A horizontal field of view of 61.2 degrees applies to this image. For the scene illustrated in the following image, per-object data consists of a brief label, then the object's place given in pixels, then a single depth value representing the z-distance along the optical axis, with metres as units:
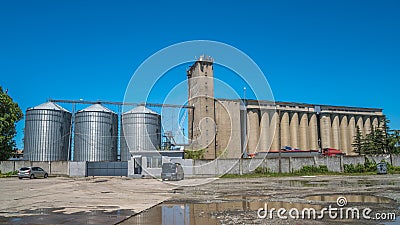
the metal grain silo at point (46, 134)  43.56
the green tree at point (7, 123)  38.78
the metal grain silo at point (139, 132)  46.02
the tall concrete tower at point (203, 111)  51.19
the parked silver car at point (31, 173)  33.50
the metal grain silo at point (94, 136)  45.06
